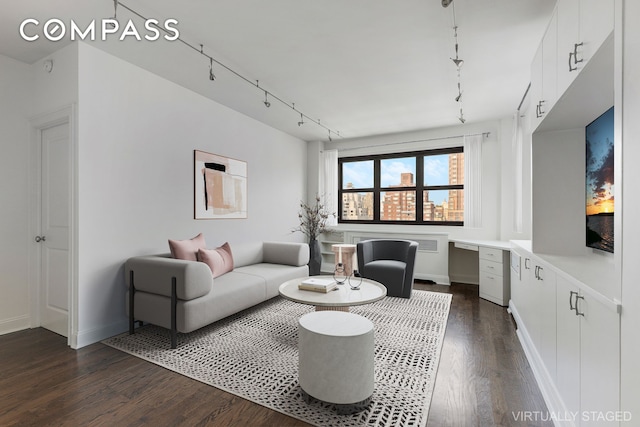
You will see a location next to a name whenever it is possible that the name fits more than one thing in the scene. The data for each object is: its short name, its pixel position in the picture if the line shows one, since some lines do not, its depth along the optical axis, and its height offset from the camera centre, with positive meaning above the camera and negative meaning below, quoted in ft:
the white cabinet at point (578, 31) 4.13 +2.89
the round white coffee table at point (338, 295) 8.19 -2.44
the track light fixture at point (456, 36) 7.74 +4.80
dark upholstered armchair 12.98 -2.31
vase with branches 18.47 -0.34
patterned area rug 5.86 -3.80
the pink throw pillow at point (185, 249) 9.97 -1.24
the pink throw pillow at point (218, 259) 10.48 -1.68
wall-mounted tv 6.11 +0.69
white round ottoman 5.73 -2.98
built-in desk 12.21 -2.46
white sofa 8.41 -2.50
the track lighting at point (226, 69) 7.16 +4.88
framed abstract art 12.28 +1.16
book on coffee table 9.13 -2.26
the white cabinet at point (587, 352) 3.73 -2.05
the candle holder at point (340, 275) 9.94 -2.16
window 17.20 +1.55
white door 9.24 -0.54
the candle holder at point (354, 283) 9.65 -2.38
